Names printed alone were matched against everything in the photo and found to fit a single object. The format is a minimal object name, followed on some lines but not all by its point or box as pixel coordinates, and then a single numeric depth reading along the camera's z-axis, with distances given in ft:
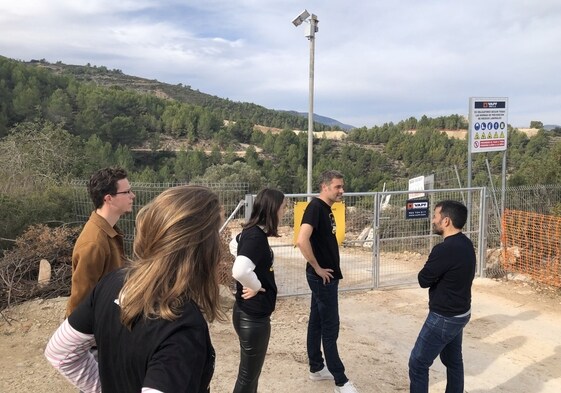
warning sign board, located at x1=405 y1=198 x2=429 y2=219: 24.88
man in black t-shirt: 12.15
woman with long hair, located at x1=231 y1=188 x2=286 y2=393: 9.75
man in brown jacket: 7.72
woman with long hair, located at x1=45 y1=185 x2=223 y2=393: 3.80
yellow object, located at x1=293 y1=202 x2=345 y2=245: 21.39
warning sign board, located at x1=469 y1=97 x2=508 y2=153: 28.60
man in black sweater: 10.39
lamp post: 42.72
